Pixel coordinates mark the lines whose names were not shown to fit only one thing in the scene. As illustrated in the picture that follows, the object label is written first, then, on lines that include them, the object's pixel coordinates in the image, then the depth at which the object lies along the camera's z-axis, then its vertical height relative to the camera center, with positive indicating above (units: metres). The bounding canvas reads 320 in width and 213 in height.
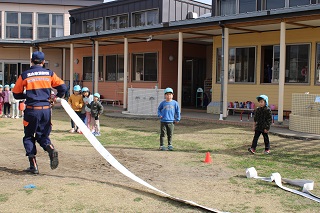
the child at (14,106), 17.14 -0.78
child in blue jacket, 9.89 -0.60
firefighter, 6.76 -0.30
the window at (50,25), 28.94 +4.22
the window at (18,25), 28.52 +4.17
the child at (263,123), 9.58 -0.73
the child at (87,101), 12.65 -0.39
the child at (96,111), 11.99 -0.65
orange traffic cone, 8.34 -1.36
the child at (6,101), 17.17 -0.59
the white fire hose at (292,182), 5.99 -1.41
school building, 15.18 +1.95
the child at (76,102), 12.68 -0.43
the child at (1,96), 17.17 -0.40
